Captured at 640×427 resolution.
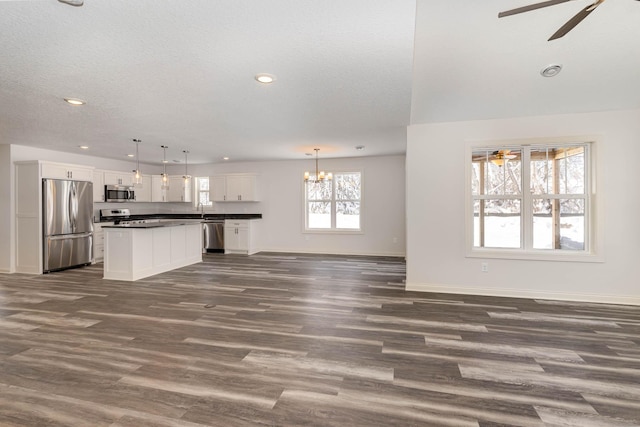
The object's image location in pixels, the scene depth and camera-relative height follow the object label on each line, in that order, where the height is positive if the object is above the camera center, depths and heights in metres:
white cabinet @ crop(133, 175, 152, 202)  8.23 +0.61
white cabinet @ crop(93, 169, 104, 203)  6.99 +0.64
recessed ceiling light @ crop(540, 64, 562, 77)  3.09 +1.43
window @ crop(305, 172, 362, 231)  8.07 +0.24
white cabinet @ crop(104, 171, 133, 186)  7.32 +0.86
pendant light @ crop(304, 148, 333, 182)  6.86 +0.80
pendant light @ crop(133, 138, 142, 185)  5.15 +0.63
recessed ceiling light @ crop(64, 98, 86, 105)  3.42 +1.26
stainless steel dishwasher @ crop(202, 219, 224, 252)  8.37 -0.62
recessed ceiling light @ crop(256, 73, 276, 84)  2.82 +1.25
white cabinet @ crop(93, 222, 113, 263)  6.74 -0.66
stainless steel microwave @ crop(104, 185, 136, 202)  7.24 +0.47
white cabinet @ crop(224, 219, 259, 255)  8.17 -0.64
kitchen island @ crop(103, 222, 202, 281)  5.23 -0.68
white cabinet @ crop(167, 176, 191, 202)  8.76 +0.65
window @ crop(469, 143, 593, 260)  4.21 +0.18
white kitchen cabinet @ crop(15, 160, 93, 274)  5.72 +0.02
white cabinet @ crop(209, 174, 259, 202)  8.42 +0.68
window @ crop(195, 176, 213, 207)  9.10 +0.60
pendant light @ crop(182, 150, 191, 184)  6.73 +1.34
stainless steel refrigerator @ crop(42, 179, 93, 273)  5.79 -0.20
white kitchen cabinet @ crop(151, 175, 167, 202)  8.69 +0.61
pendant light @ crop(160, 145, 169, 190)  5.67 +1.32
